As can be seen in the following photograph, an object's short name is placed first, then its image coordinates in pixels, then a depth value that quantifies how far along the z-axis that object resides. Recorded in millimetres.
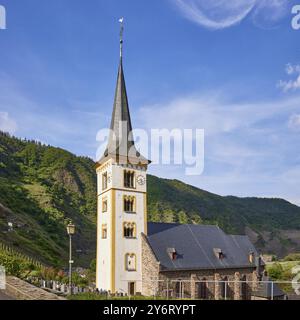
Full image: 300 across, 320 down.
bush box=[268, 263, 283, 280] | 54953
